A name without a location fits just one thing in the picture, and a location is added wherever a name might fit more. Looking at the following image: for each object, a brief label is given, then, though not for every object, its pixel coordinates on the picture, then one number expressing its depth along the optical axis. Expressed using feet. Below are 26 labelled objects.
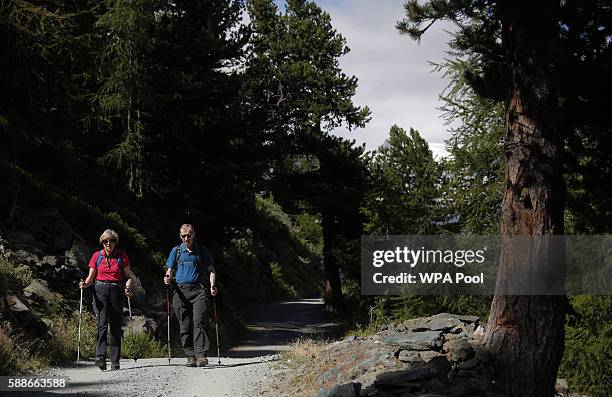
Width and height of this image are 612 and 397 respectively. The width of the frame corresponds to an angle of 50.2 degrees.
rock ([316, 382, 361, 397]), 23.73
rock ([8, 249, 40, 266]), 44.39
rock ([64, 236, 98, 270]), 48.03
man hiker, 35.01
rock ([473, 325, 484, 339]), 31.47
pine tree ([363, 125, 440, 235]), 66.18
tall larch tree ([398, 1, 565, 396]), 27.68
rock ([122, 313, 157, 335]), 44.60
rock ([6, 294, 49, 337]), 34.86
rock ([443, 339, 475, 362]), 28.50
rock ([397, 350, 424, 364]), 29.66
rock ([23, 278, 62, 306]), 41.34
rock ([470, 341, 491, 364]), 28.17
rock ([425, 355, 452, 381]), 26.53
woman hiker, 33.19
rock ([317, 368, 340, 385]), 28.97
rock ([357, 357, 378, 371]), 29.53
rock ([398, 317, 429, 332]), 34.58
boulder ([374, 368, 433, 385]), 25.36
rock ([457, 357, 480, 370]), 27.89
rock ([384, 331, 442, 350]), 30.68
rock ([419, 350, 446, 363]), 29.78
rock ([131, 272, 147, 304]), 50.27
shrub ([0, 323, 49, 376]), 29.47
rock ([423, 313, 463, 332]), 33.88
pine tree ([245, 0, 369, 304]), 99.56
